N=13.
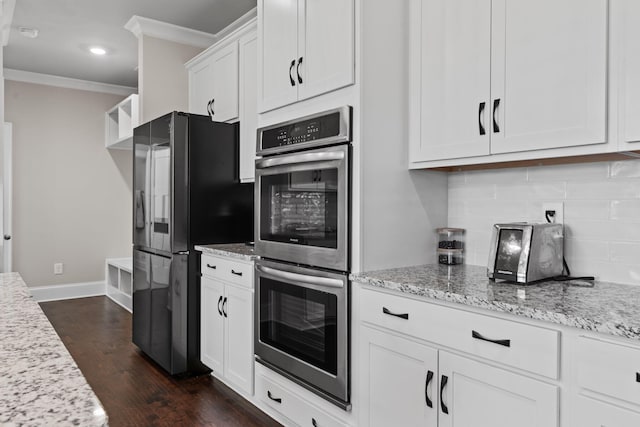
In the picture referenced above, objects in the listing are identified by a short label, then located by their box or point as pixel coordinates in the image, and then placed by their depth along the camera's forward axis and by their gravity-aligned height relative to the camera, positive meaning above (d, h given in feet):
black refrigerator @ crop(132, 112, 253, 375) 10.08 -0.30
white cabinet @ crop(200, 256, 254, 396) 8.64 -2.46
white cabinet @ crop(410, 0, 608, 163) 5.08 +1.66
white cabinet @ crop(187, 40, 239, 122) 10.82 +3.16
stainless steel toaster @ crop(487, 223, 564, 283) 5.56 -0.61
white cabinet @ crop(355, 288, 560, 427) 4.40 -1.86
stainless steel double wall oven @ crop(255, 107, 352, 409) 6.53 -0.75
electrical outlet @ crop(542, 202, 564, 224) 6.23 -0.06
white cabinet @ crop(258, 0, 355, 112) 6.59 +2.52
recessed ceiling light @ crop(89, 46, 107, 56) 15.02 +5.18
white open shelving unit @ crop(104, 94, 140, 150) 13.94 +3.09
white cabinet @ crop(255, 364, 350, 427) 7.00 -3.35
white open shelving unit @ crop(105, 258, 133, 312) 17.38 -3.22
